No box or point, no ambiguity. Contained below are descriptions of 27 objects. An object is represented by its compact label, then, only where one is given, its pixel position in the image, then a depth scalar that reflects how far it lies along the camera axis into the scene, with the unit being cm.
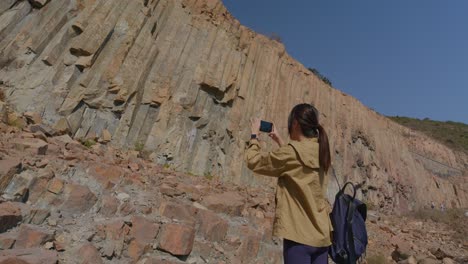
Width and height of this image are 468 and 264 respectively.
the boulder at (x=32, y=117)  758
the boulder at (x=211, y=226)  582
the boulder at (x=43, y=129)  715
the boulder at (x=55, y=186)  509
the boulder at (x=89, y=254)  411
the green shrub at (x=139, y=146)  970
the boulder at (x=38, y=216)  441
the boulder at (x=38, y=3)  832
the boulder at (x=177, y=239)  503
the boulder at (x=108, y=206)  529
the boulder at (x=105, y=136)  890
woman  221
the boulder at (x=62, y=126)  792
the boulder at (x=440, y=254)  983
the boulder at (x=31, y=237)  390
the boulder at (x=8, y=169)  459
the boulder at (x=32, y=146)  576
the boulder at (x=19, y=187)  463
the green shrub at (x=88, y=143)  827
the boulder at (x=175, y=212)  577
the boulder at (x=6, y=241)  375
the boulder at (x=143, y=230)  494
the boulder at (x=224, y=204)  695
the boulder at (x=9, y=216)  396
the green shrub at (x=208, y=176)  1103
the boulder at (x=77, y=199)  502
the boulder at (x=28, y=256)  336
